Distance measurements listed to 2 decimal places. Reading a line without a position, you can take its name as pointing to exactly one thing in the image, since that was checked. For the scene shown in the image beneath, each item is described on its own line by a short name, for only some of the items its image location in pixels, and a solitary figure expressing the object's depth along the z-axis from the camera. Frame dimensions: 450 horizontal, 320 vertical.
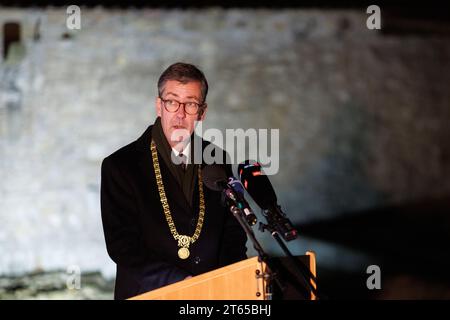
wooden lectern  5.19
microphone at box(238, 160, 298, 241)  5.15
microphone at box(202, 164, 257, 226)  5.36
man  6.71
